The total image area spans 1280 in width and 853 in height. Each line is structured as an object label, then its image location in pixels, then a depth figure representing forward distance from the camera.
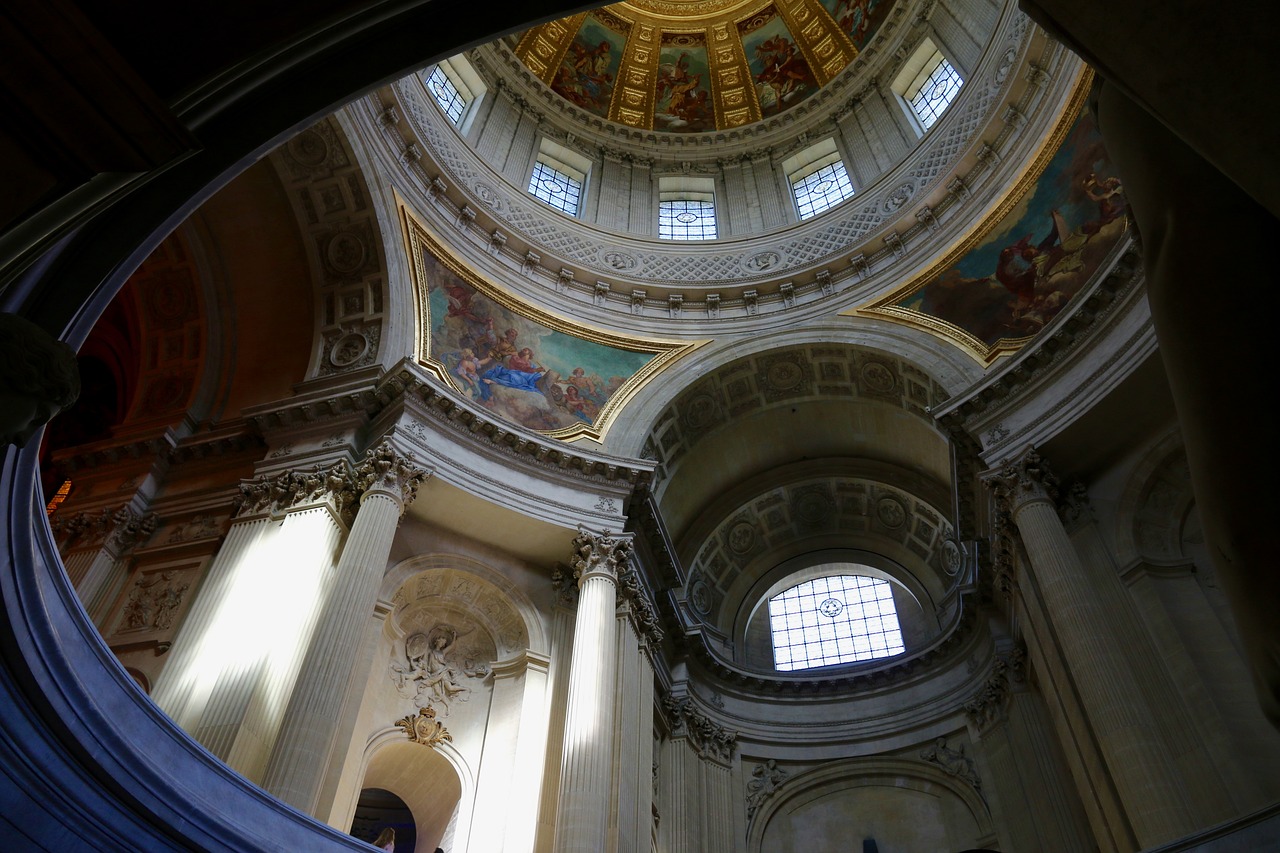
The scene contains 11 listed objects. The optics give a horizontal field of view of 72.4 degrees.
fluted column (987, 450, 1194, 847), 9.02
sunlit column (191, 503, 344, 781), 9.34
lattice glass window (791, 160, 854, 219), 20.59
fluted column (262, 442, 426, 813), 8.84
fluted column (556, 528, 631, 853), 10.39
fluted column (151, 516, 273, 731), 9.80
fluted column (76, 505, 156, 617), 11.96
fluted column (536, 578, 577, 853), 11.09
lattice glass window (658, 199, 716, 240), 21.23
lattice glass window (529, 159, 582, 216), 20.70
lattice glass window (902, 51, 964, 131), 19.14
